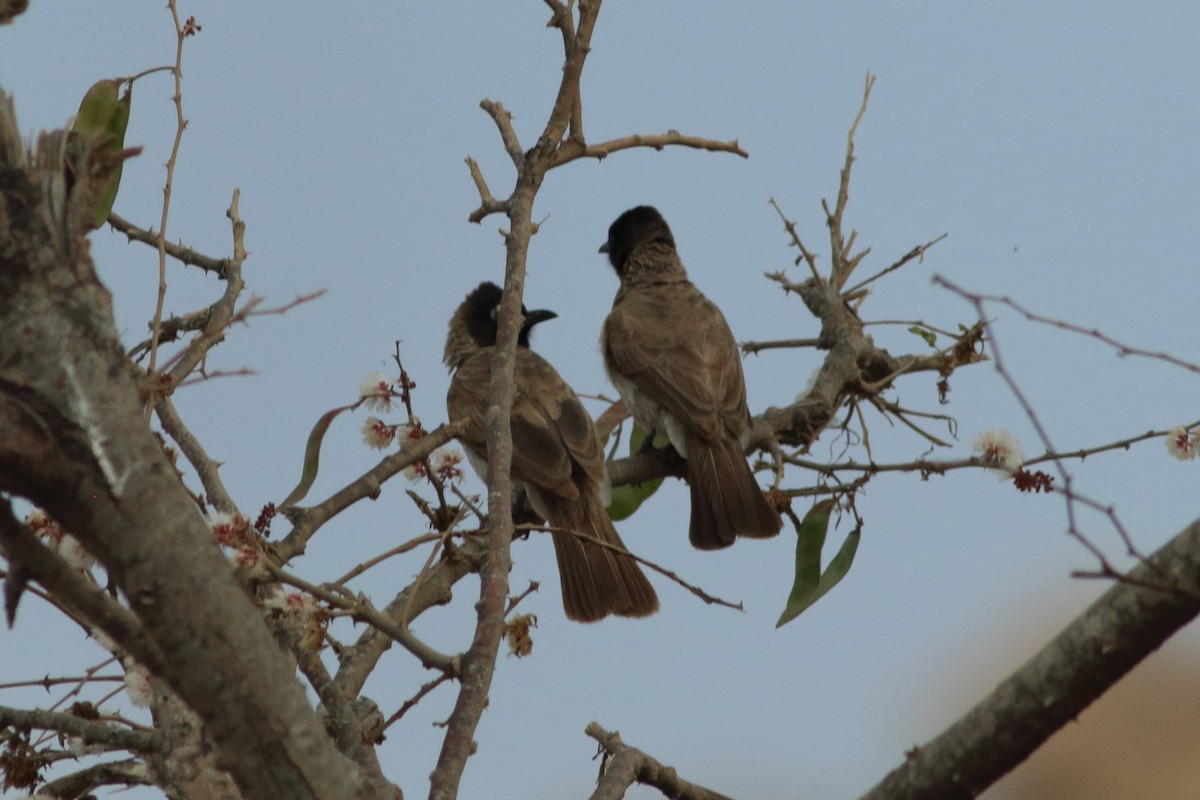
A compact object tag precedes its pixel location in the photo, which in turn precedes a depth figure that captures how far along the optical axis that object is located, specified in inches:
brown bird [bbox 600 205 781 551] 448.4
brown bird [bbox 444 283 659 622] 430.9
